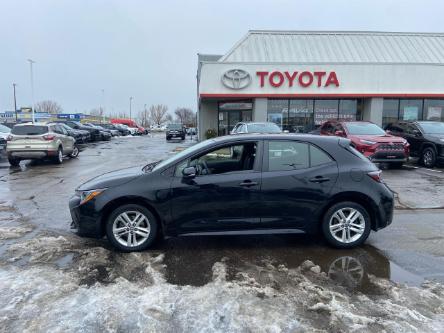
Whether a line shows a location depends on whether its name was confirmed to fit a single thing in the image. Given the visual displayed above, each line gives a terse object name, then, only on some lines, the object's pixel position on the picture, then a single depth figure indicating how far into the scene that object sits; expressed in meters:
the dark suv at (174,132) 38.69
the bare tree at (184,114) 118.58
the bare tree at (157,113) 133.25
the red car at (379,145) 12.49
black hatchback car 4.77
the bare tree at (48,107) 123.50
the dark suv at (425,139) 13.29
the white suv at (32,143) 14.30
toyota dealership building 21.42
